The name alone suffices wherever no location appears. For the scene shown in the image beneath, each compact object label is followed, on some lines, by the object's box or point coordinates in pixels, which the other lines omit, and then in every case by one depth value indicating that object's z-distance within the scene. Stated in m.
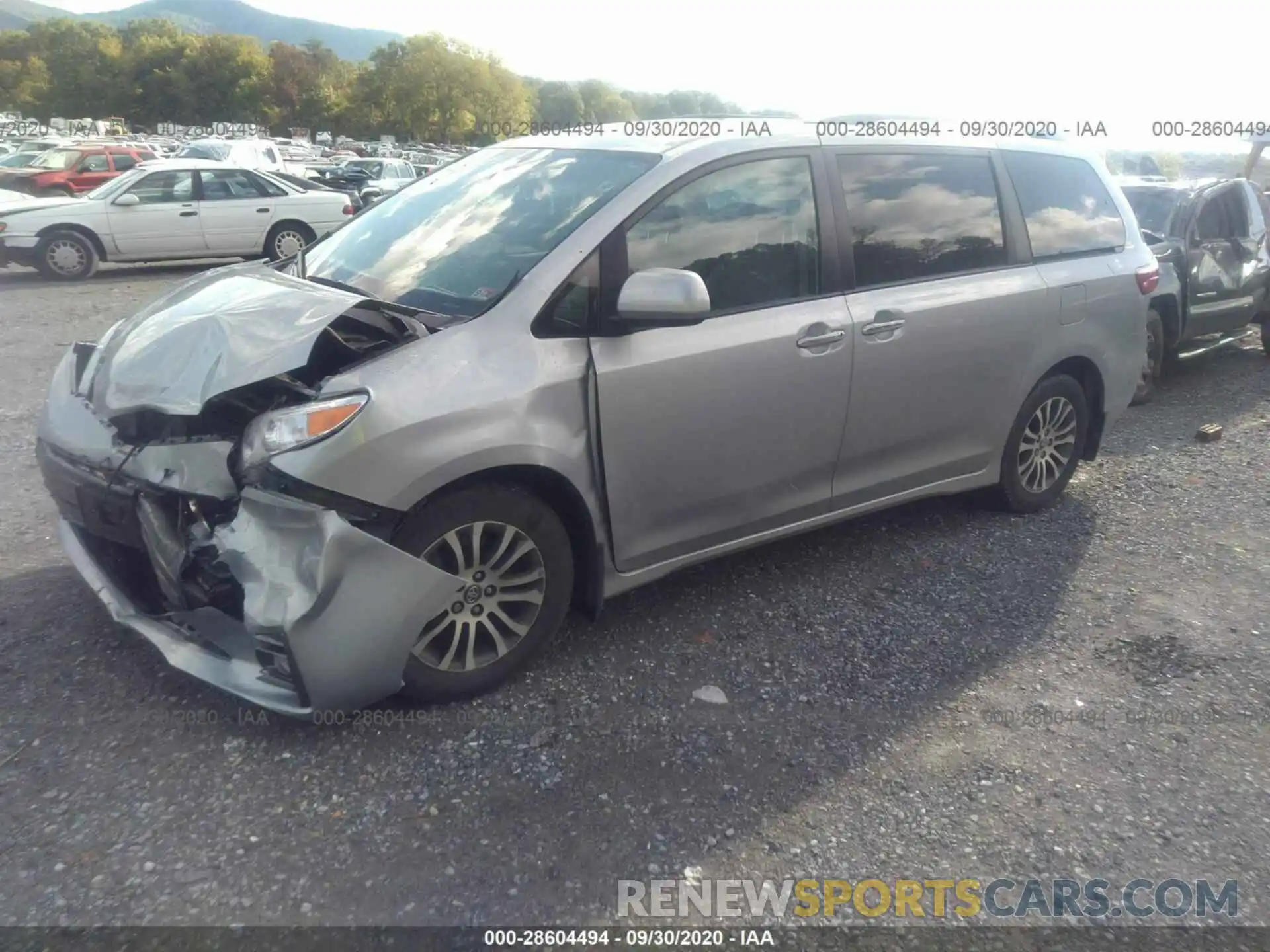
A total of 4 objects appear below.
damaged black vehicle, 7.93
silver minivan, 2.94
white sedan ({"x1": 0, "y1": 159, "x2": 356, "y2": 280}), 12.77
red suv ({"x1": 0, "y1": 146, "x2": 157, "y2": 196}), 16.61
